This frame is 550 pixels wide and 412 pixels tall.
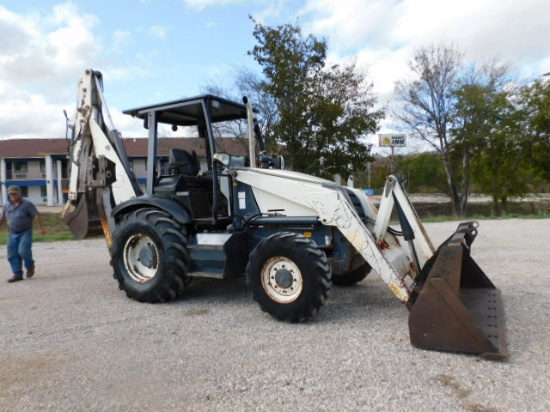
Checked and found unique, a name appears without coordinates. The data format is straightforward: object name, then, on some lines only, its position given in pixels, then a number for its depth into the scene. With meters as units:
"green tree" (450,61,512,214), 23.52
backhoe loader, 4.07
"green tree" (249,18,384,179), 20.44
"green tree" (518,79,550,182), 23.28
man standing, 7.43
